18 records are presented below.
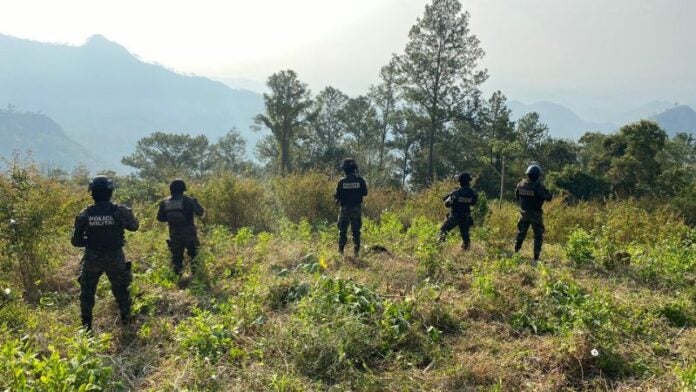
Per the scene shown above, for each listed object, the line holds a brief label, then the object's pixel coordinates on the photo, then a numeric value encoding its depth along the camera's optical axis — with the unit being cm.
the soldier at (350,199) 805
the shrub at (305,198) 1255
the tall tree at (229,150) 5297
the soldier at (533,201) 764
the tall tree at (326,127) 4381
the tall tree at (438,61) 2627
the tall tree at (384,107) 3931
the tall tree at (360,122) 4253
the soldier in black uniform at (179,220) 676
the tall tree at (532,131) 3384
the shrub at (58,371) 307
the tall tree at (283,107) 3781
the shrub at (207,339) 410
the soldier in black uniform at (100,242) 504
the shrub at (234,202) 1148
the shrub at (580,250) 752
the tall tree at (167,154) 4806
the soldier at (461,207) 825
